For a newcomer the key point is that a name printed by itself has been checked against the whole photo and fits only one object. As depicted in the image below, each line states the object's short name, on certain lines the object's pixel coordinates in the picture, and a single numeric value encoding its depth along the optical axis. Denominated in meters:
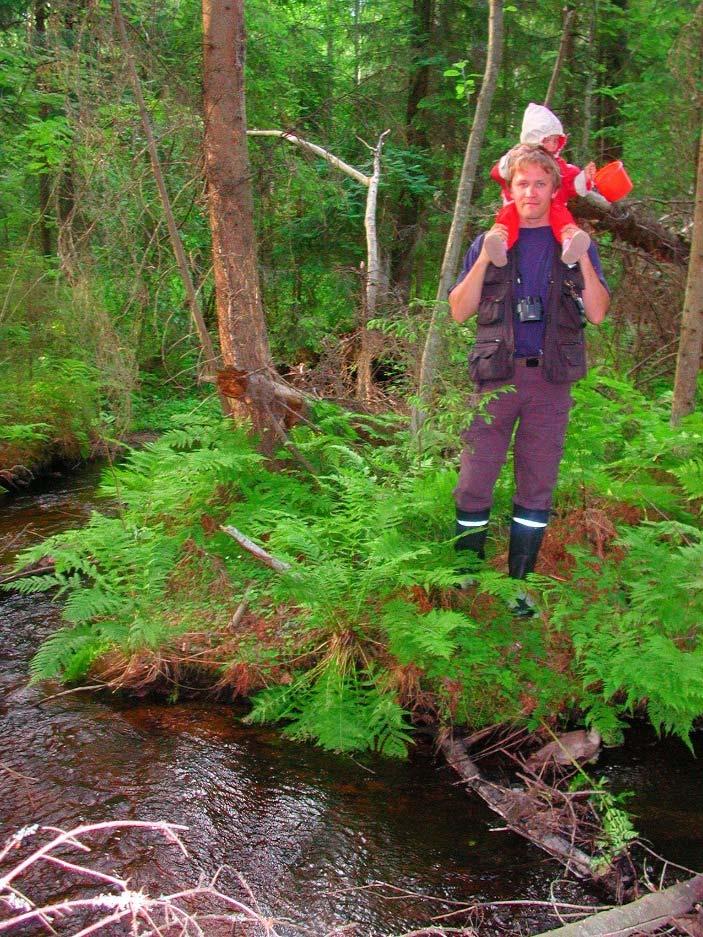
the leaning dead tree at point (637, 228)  7.45
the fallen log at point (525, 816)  3.36
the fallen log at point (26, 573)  6.17
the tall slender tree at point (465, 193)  6.00
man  4.20
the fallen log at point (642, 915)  2.79
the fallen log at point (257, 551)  5.01
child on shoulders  4.12
